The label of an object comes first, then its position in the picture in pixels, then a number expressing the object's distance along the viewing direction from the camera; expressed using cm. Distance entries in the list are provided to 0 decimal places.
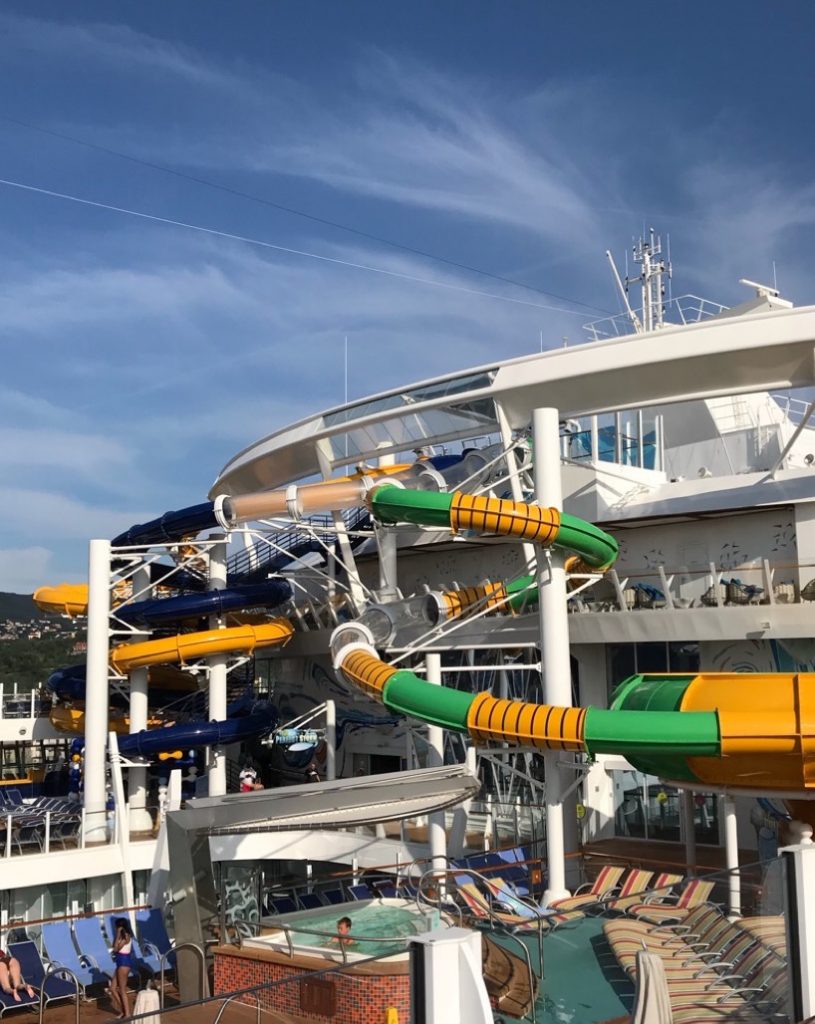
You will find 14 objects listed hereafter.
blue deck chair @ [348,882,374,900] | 1479
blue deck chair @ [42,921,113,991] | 1428
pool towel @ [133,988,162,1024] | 1030
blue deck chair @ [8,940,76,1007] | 1387
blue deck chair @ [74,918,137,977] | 1465
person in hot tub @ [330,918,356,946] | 1072
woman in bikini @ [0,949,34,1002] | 1377
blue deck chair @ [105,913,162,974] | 1416
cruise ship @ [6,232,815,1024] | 791
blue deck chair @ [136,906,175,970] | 1491
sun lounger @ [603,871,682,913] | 782
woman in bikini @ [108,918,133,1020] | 1297
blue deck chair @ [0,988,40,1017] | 1365
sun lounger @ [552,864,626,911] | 1334
